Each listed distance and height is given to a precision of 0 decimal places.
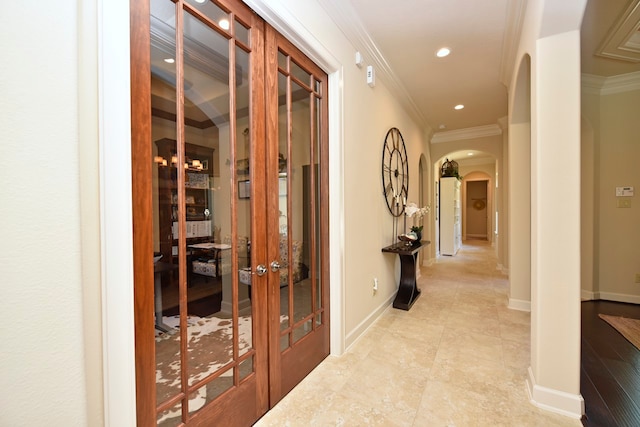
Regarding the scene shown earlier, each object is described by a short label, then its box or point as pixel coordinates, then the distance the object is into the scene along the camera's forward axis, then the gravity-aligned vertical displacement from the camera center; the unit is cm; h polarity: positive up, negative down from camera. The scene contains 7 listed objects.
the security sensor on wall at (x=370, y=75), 281 +139
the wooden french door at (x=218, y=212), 110 +0
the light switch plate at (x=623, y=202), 346 +7
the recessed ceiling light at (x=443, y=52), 287 +168
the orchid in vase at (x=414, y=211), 379 -3
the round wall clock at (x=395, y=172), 341 +52
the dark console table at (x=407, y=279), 340 -92
